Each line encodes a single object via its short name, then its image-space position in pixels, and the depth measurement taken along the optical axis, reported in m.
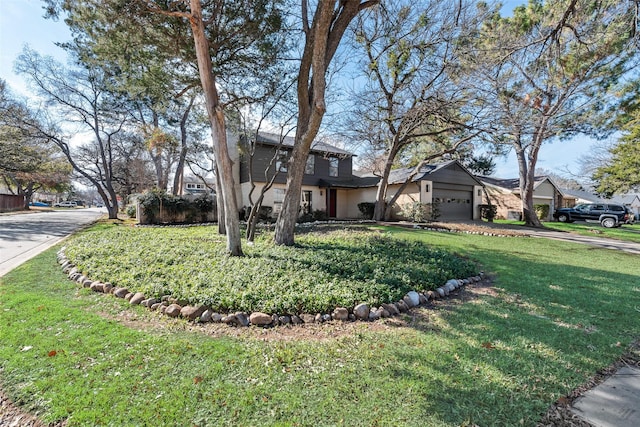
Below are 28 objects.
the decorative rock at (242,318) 3.51
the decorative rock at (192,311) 3.62
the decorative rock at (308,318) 3.64
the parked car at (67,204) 54.68
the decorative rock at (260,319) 3.51
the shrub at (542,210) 22.30
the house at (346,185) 16.92
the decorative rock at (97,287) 4.56
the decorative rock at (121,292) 4.31
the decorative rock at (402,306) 4.03
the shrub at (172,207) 14.36
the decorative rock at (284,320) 3.56
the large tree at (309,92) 6.42
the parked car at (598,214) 18.20
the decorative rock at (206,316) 3.59
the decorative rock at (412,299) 4.18
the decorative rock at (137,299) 4.07
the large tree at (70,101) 16.09
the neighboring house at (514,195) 23.60
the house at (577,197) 30.16
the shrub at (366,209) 18.60
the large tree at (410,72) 9.14
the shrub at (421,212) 16.38
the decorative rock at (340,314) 3.72
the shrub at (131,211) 17.74
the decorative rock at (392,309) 3.90
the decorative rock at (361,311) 3.77
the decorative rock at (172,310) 3.70
